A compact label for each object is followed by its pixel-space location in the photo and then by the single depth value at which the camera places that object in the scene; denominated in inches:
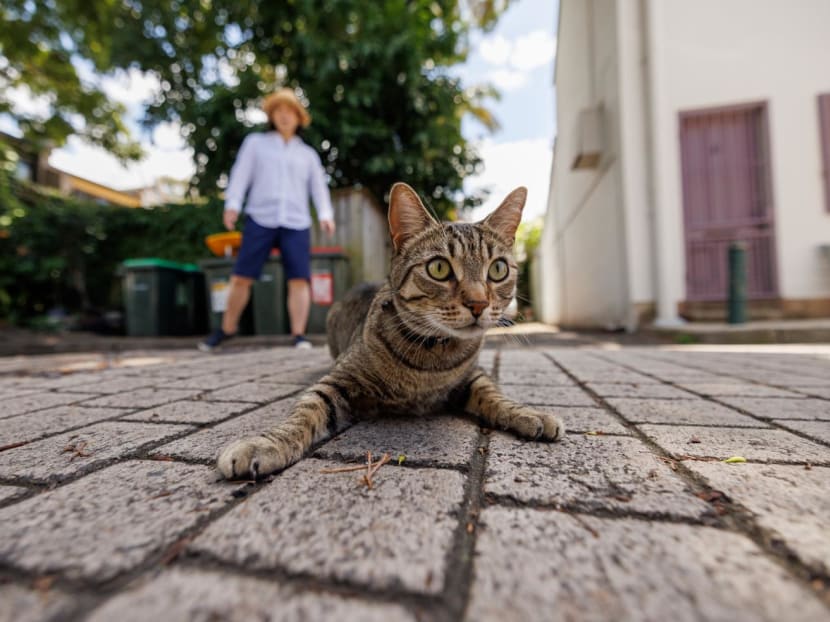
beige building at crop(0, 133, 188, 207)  471.3
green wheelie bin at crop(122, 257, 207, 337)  248.2
